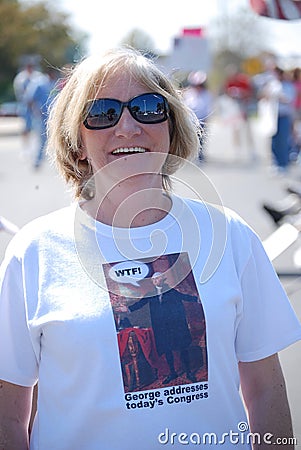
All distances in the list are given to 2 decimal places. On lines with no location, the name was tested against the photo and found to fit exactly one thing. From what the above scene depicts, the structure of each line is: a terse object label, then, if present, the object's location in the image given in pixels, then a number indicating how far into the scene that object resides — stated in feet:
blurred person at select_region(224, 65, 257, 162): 57.82
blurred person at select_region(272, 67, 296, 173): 46.50
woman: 6.66
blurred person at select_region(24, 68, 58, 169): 49.93
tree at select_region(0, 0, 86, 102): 63.52
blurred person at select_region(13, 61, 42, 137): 54.95
